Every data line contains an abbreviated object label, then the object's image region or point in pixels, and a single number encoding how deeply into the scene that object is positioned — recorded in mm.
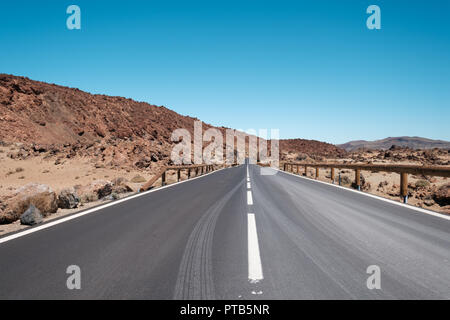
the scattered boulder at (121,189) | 11055
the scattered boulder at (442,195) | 10371
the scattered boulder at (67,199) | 7812
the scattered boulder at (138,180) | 17472
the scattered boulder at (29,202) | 6203
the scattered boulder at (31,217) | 5734
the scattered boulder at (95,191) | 9242
